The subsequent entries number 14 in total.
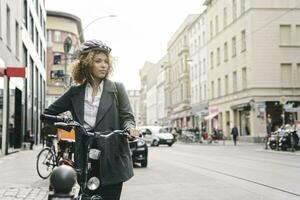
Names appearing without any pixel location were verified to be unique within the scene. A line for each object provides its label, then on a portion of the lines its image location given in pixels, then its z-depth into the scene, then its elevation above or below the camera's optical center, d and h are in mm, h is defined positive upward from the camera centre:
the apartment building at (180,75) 74688 +10078
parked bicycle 12000 -423
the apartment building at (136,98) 158238 +14236
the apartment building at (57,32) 68500 +14612
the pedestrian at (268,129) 29984 +667
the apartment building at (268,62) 42406 +6373
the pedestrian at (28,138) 30422 +175
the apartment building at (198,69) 62219 +8984
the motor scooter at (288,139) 27314 -28
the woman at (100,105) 3508 +252
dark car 17453 -436
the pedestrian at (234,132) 40156 +574
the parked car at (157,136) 40719 +312
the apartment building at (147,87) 124062 +14195
